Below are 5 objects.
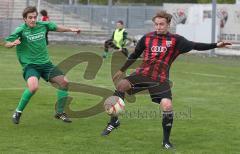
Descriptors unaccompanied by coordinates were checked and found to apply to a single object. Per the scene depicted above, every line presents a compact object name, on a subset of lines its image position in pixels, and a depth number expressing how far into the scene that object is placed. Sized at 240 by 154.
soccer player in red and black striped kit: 9.27
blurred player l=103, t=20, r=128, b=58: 26.52
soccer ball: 9.68
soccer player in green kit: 10.70
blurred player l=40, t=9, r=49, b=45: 28.91
